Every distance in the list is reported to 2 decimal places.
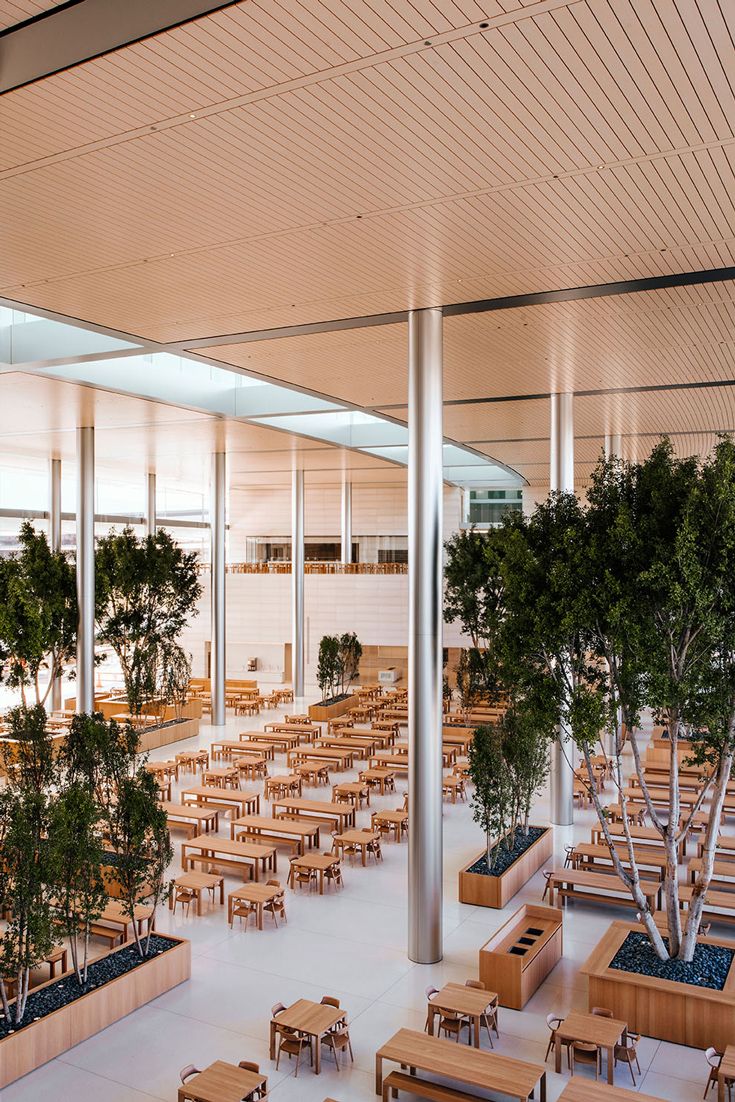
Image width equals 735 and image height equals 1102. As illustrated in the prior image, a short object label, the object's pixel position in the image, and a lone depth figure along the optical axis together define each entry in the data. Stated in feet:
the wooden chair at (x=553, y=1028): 22.00
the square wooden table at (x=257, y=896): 31.58
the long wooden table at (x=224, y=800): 44.24
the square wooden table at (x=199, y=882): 33.17
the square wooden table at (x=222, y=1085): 19.30
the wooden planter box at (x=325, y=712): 76.54
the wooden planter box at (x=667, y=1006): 23.16
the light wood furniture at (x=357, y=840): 38.82
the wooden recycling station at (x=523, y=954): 25.50
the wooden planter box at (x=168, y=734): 64.64
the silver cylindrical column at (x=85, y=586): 59.00
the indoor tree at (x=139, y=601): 61.00
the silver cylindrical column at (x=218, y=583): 72.38
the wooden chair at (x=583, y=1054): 22.20
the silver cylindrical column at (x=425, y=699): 28.48
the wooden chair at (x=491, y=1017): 23.29
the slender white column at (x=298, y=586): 91.50
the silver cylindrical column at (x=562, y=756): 43.91
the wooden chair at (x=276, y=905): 32.34
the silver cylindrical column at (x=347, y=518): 107.14
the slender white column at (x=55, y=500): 79.05
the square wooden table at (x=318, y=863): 35.29
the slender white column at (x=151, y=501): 90.48
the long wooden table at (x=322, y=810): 42.86
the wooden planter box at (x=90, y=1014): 22.07
